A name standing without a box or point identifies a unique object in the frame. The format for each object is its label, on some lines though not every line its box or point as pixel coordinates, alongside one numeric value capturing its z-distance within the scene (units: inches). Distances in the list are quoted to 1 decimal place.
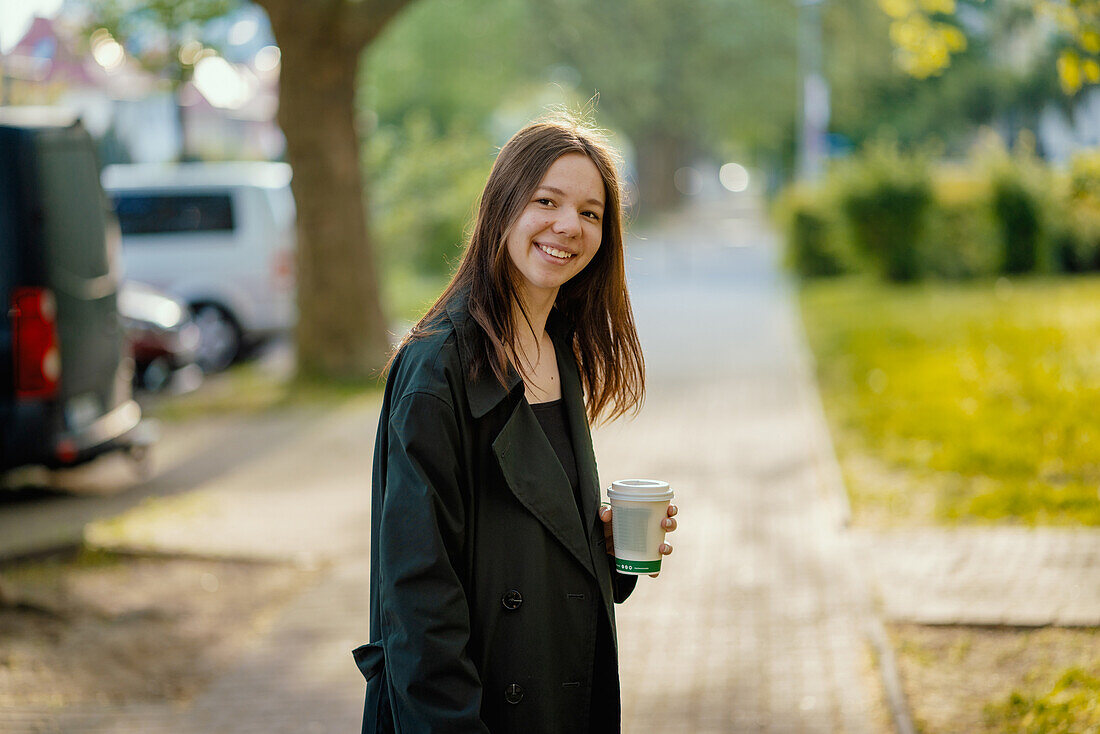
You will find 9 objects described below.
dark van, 269.1
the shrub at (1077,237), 837.2
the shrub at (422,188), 906.1
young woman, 84.5
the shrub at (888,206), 817.5
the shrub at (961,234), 844.0
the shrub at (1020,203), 832.3
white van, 553.9
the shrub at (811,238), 919.1
